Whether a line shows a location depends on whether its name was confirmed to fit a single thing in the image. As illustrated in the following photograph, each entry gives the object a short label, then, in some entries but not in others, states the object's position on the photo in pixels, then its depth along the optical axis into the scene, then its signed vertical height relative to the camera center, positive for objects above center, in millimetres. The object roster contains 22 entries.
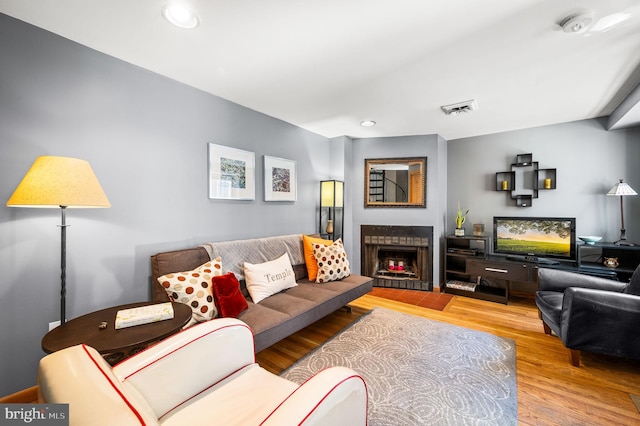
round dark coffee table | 1268 -626
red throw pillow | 1959 -625
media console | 3031 -663
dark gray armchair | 1840 -778
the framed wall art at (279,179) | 3232 +414
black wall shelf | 3656 +458
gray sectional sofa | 2010 -771
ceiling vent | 2847 +1155
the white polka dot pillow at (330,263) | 2973 -572
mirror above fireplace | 4094 +474
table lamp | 3006 +223
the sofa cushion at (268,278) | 2416 -620
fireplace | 4043 -682
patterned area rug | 1636 -1196
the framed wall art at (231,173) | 2676 +407
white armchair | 625 -605
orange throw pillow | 3059 -490
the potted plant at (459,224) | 4008 -175
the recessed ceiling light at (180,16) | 1531 +1158
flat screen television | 3357 -325
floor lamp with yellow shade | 1346 +134
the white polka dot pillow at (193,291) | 1844 -554
